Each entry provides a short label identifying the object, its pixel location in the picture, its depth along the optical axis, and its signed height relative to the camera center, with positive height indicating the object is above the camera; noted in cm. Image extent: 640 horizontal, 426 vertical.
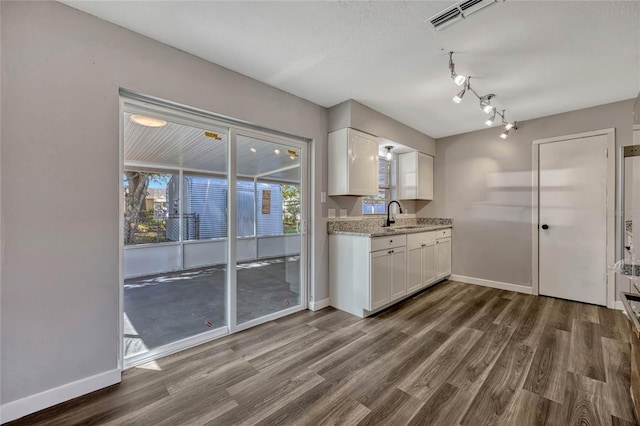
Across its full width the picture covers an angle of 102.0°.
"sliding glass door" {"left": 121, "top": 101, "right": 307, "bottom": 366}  219 -17
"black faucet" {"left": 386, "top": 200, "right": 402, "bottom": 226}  416 +0
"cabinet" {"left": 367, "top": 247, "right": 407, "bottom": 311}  297 -80
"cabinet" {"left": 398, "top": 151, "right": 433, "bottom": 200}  445 +62
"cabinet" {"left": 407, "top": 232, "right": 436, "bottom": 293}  354 -72
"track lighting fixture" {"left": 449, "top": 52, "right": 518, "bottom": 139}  222 +126
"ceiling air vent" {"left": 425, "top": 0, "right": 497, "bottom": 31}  167 +134
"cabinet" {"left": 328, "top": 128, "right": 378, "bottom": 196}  322 +62
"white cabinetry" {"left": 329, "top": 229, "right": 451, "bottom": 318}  298 -74
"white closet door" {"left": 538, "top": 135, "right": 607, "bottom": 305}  332 -11
